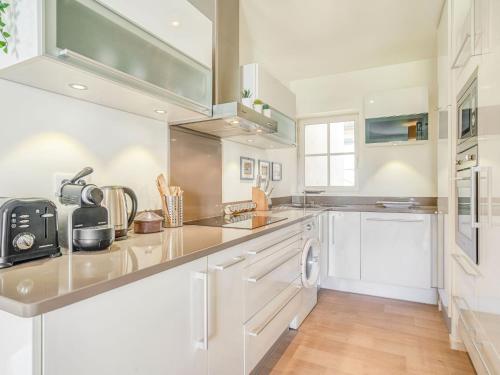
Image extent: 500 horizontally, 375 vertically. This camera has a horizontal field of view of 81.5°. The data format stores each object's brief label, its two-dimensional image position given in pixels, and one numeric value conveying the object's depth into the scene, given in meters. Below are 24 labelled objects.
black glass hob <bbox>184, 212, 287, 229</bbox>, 1.80
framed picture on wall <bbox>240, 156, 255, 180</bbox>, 2.81
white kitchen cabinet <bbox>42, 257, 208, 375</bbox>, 0.70
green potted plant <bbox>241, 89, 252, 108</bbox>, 2.24
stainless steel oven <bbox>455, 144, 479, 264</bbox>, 1.36
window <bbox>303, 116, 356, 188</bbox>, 3.71
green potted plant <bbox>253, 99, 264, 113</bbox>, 2.25
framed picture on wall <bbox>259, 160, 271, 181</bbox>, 3.20
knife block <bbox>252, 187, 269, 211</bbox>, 2.88
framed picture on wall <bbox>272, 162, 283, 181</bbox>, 3.49
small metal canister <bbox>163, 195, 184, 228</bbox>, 1.74
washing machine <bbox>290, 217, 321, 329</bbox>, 2.29
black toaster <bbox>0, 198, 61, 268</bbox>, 0.89
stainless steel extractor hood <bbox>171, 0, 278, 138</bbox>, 1.76
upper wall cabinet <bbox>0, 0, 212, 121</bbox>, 0.93
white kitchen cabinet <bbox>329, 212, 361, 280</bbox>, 3.06
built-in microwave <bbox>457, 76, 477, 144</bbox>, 1.46
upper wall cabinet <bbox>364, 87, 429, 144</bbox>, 3.09
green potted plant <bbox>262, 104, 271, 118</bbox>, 2.30
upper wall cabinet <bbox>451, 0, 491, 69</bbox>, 1.26
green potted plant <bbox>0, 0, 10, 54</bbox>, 0.94
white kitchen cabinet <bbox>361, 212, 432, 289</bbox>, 2.80
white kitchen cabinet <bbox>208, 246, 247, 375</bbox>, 1.24
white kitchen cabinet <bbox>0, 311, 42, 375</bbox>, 0.64
